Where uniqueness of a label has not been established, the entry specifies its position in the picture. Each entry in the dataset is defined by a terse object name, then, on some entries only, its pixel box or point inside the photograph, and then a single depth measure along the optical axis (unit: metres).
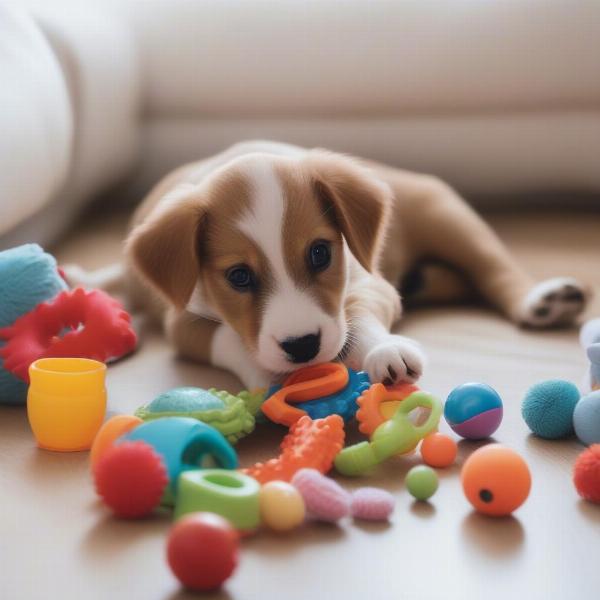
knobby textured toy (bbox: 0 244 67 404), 0.99
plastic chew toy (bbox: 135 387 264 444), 0.88
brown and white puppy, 0.97
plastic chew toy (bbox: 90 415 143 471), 0.85
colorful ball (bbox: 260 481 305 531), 0.80
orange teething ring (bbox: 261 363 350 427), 0.92
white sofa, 1.48
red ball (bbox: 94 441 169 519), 0.80
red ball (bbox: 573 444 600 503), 0.83
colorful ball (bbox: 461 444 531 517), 0.81
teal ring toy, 0.81
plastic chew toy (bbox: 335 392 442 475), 0.87
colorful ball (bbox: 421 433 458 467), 0.88
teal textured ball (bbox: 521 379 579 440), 0.92
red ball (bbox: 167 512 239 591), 0.74
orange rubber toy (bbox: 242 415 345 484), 0.84
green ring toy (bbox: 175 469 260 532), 0.78
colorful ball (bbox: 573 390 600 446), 0.89
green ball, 0.84
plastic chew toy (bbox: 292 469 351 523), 0.81
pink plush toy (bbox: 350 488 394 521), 0.82
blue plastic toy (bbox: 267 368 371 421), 0.92
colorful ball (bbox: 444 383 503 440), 0.91
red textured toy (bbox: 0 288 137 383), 0.98
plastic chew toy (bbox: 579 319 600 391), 0.93
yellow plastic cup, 0.90
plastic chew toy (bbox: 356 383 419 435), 0.91
